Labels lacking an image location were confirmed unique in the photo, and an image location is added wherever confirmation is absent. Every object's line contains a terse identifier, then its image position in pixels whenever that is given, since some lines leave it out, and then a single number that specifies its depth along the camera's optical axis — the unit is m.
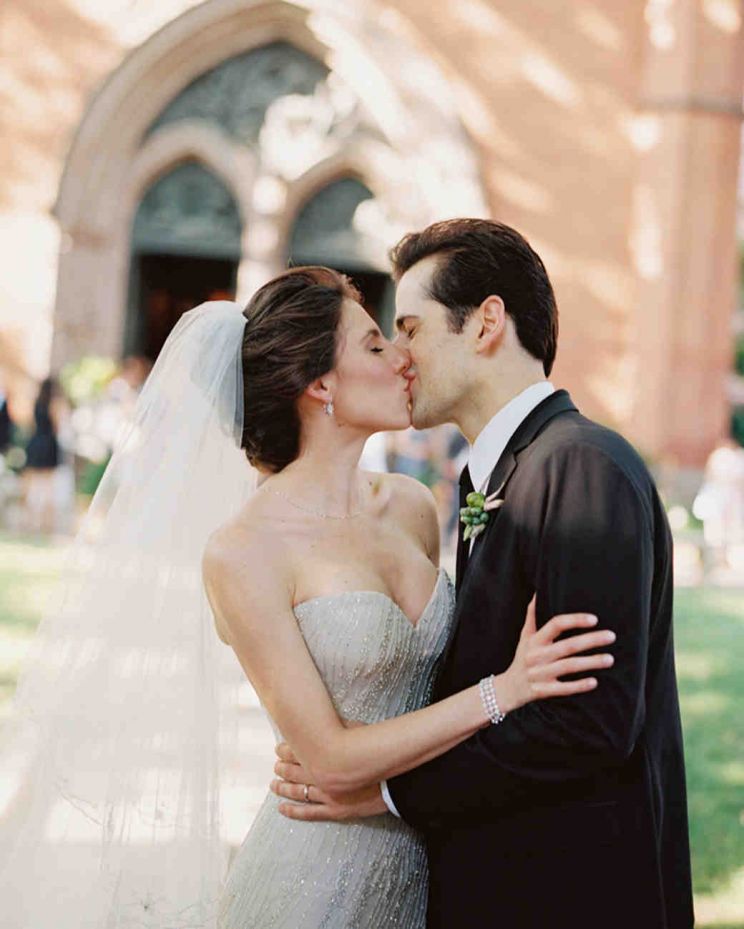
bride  2.94
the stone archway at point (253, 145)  16.55
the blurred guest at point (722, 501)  15.23
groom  2.43
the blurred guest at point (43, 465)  13.85
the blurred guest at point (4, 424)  15.20
